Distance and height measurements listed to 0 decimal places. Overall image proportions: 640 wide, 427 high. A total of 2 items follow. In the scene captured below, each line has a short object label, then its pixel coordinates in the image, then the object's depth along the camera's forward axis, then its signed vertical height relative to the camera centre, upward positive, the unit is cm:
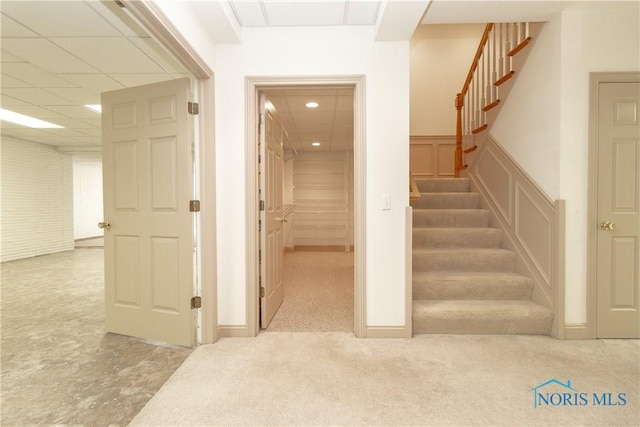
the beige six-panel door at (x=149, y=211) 243 -2
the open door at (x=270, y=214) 282 -6
